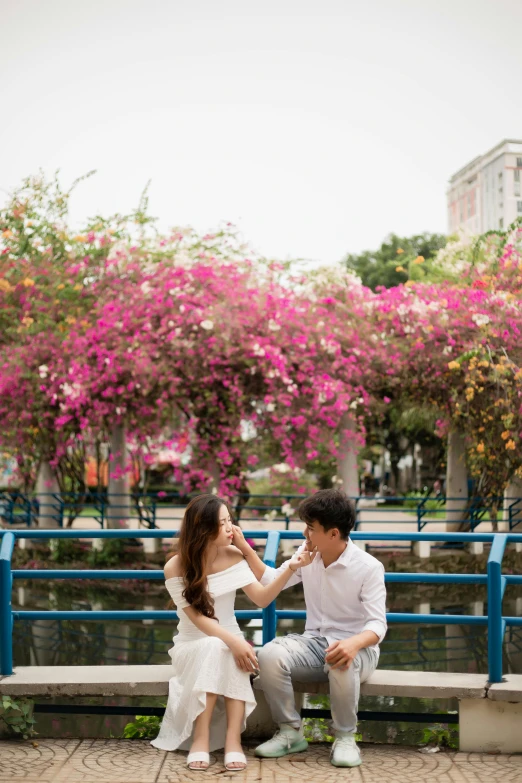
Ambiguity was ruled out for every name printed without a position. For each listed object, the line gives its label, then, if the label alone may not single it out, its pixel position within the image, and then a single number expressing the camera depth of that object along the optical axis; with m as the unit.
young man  3.89
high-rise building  21.56
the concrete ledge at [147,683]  4.11
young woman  3.90
